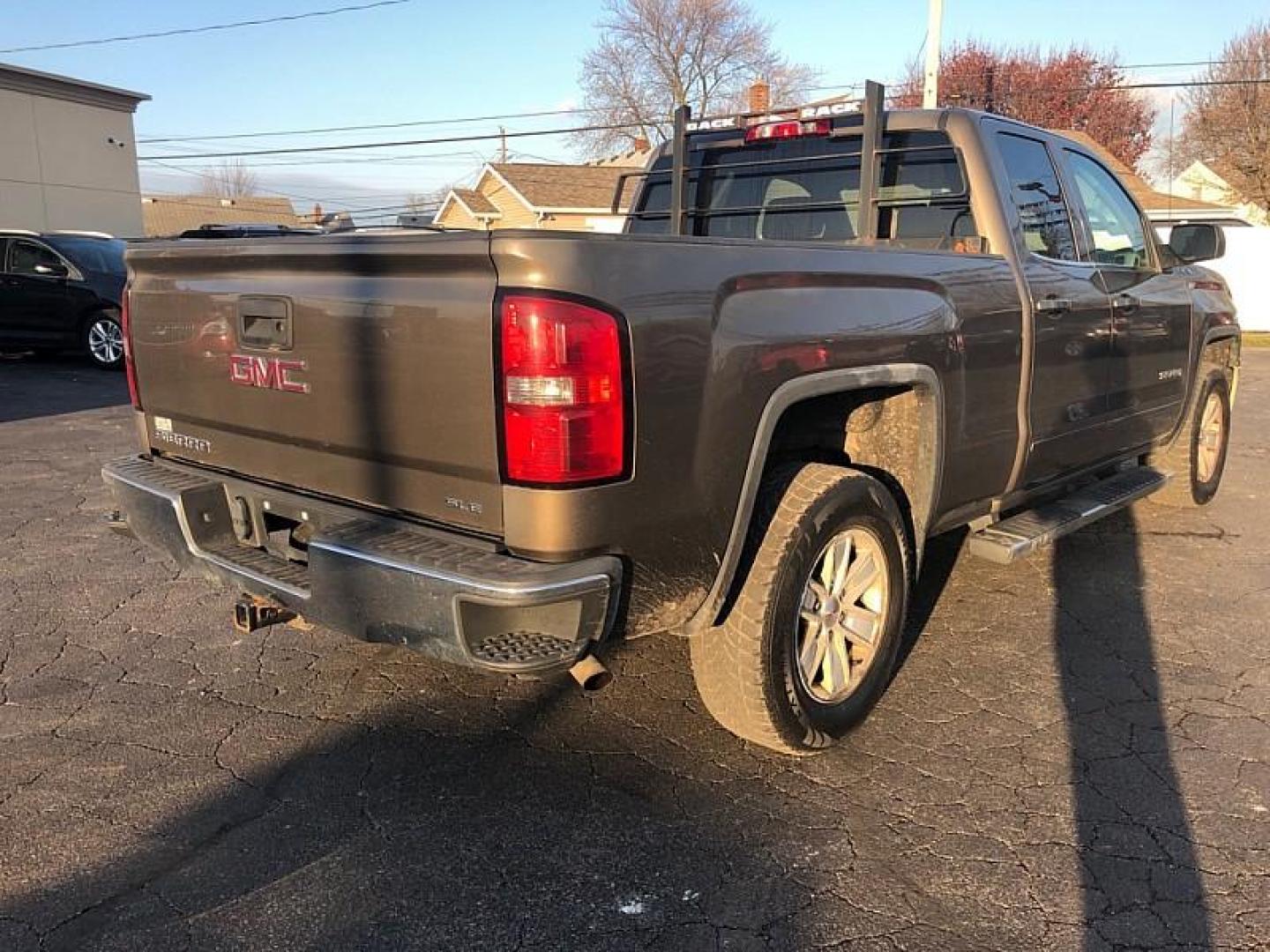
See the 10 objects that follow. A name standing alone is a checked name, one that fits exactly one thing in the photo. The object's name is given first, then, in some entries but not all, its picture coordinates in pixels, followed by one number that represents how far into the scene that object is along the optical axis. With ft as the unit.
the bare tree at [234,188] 269.85
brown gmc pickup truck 8.02
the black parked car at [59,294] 42.24
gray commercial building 72.33
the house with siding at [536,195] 101.65
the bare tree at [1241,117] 102.06
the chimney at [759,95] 52.88
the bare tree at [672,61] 144.25
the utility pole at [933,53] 54.03
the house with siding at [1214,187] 105.60
